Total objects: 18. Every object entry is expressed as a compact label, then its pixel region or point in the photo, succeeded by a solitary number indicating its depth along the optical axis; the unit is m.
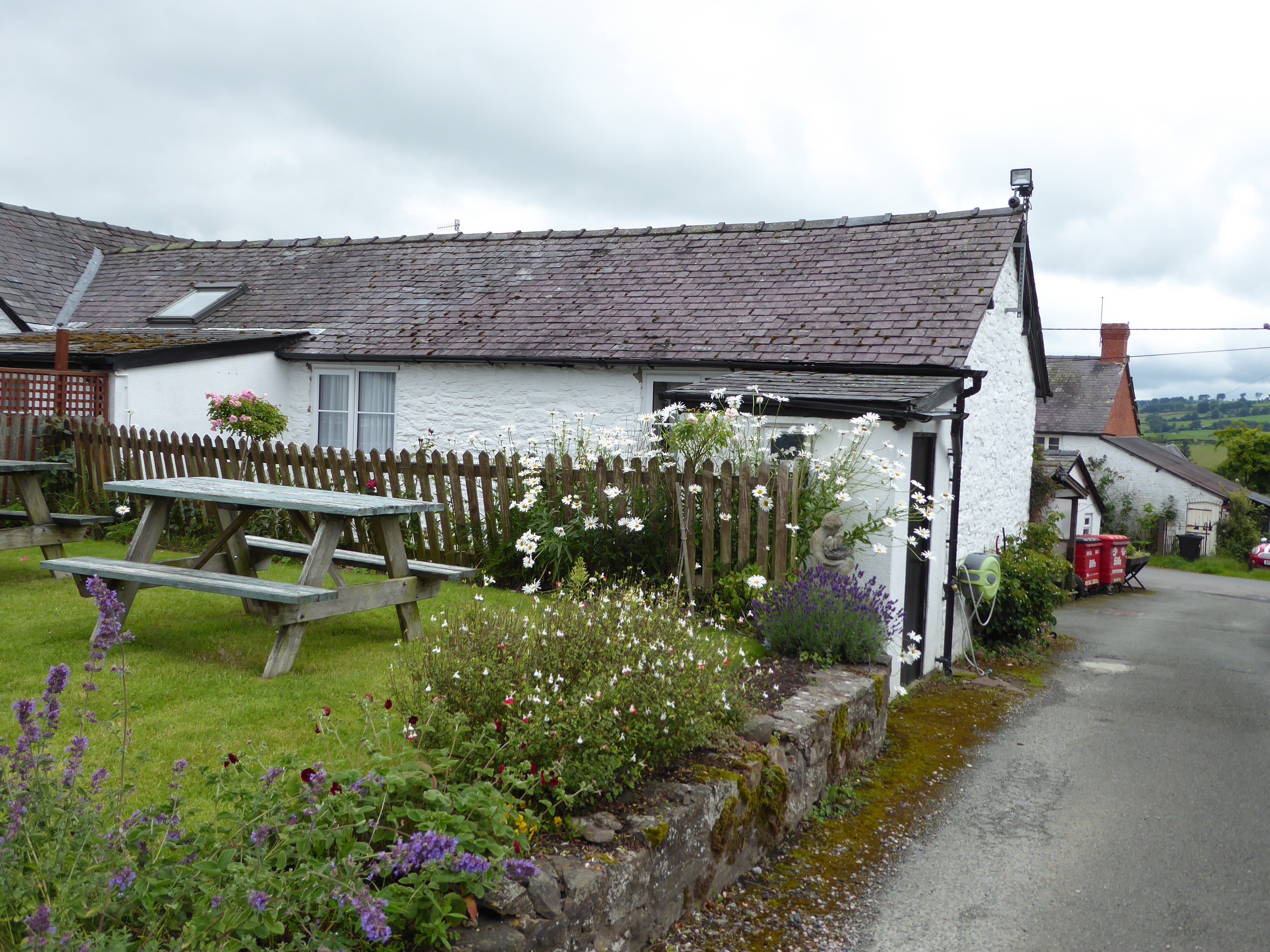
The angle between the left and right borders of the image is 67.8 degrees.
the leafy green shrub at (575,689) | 3.59
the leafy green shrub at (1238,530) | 36.41
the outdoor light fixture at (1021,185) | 12.12
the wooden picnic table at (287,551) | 5.36
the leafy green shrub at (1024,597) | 10.67
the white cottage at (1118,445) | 37.56
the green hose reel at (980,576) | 9.67
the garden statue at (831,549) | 7.35
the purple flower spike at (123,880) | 2.20
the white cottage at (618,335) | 10.22
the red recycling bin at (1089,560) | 19.62
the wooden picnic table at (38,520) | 7.43
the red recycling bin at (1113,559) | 20.45
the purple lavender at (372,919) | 2.21
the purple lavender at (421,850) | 2.54
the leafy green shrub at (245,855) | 2.25
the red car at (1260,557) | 33.84
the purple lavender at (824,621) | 6.36
